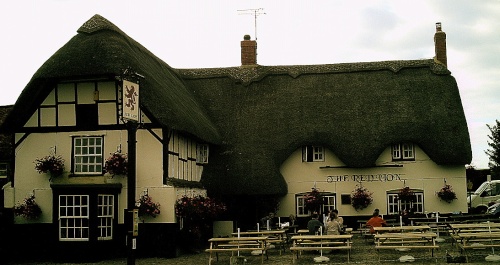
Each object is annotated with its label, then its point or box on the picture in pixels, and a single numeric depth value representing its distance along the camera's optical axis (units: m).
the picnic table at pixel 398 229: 18.26
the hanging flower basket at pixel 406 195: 27.28
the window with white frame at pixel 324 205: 28.12
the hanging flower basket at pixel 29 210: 21.22
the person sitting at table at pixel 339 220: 19.68
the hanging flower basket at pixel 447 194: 27.08
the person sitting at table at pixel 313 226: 20.27
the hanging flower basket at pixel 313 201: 27.48
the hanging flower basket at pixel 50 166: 21.31
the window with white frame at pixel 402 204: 27.77
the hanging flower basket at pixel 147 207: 20.67
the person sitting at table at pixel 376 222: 21.58
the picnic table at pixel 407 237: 16.22
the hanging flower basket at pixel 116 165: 20.94
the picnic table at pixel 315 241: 17.02
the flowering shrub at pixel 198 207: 21.30
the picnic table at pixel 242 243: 17.32
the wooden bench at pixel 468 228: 17.18
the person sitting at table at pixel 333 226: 19.14
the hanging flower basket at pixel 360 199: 27.39
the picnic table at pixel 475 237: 15.53
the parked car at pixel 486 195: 35.56
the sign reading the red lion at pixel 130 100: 13.86
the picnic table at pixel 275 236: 19.58
